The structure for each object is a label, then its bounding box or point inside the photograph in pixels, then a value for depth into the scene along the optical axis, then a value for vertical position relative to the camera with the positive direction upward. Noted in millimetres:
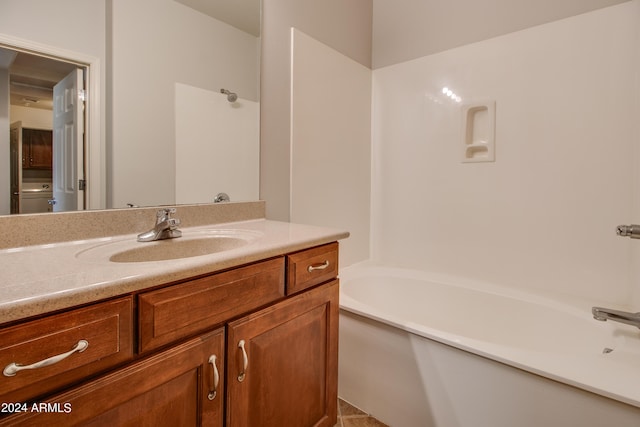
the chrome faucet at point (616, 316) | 1290 -442
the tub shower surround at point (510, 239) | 1146 -188
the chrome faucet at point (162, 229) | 1075 -94
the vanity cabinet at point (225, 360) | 639 -383
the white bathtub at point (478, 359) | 1006 -602
